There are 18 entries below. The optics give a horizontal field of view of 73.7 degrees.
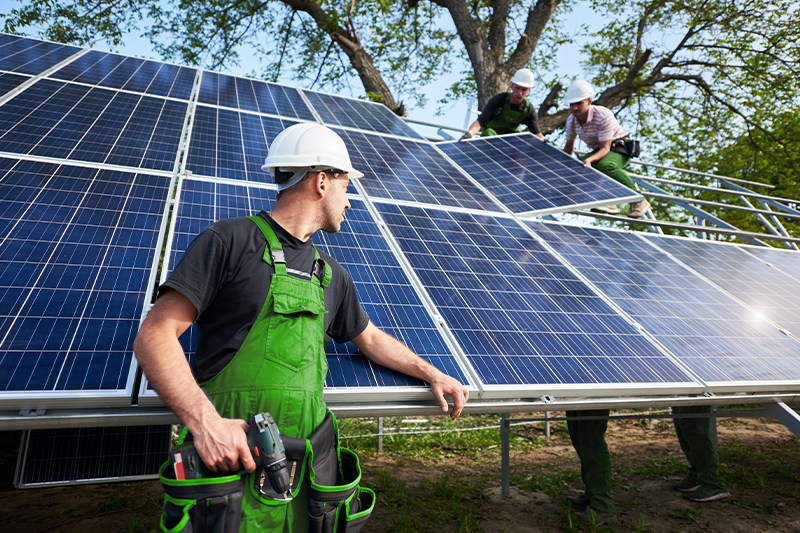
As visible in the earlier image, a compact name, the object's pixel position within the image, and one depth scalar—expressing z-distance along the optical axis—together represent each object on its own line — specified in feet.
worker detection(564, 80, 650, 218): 27.17
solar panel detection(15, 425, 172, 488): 15.71
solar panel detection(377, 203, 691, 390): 11.46
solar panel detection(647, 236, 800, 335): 18.07
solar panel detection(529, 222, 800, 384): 13.48
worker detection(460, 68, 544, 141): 32.63
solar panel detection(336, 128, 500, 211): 18.57
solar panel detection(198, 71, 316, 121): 23.99
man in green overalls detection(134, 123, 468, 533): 6.82
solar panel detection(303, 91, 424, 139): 25.84
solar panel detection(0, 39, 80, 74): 21.24
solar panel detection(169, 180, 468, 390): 9.95
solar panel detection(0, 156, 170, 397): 8.13
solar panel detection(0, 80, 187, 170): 14.99
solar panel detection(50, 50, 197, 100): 22.49
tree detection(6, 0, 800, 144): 51.60
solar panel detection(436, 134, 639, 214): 20.93
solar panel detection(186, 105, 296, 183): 16.17
